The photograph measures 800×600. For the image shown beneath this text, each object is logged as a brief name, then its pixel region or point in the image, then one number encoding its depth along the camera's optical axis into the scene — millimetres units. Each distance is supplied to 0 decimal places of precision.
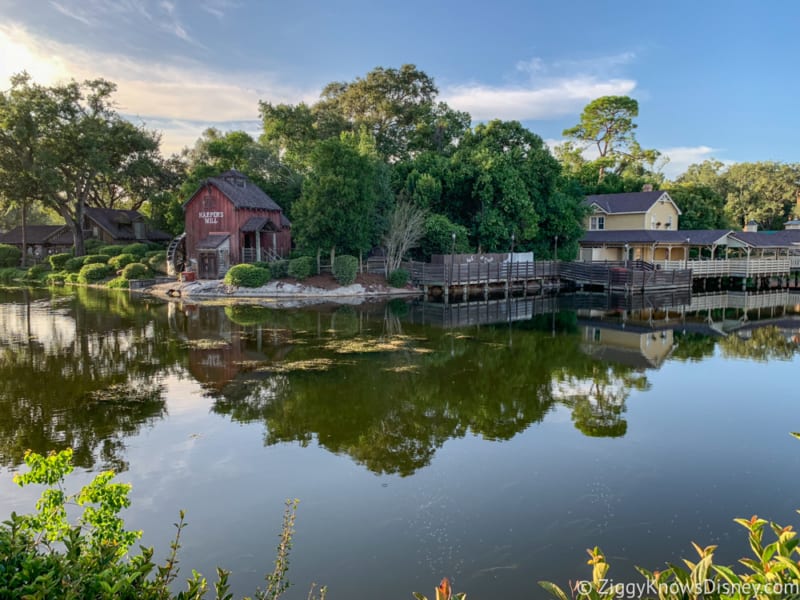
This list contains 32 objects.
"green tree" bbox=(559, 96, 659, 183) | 71000
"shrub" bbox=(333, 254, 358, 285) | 36969
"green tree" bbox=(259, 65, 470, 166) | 53281
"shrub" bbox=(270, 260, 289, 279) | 37844
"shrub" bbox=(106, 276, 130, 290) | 40162
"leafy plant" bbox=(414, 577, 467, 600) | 2888
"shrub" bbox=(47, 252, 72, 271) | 48062
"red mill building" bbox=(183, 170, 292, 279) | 39062
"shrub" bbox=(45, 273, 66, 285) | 44503
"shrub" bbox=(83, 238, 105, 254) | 49888
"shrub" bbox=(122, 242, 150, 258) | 45756
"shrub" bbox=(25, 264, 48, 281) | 46781
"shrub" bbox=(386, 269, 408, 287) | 38562
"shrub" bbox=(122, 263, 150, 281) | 40844
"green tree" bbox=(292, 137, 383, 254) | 36094
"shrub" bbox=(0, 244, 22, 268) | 52750
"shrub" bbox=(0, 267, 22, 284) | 47525
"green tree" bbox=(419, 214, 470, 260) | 40016
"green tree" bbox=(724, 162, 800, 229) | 73875
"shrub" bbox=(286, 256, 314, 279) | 37375
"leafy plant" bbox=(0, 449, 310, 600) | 3213
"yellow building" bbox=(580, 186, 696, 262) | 48062
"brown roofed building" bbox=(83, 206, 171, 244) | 51938
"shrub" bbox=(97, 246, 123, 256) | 46625
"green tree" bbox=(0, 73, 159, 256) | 42125
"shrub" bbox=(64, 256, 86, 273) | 46206
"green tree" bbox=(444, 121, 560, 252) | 41812
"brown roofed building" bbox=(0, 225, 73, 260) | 54875
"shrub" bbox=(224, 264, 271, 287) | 35875
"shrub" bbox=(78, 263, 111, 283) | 42781
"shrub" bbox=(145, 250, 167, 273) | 42938
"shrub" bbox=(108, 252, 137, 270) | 43594
